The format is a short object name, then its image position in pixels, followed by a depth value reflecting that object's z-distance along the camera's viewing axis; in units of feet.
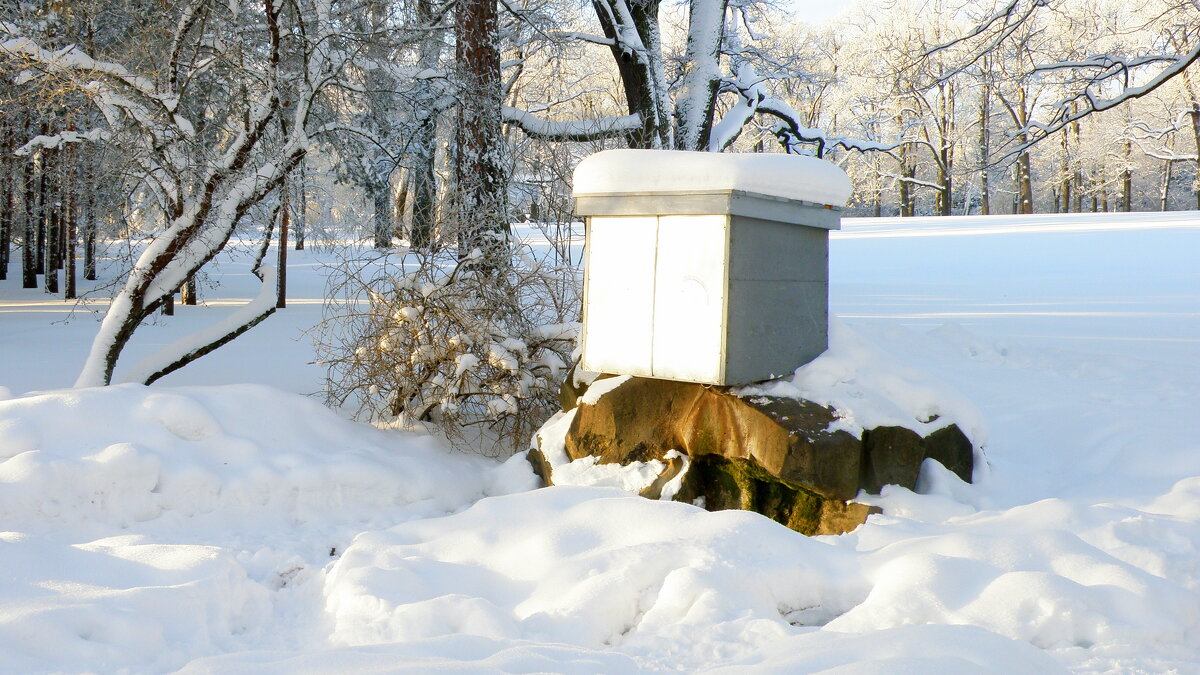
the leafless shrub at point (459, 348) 18.69
